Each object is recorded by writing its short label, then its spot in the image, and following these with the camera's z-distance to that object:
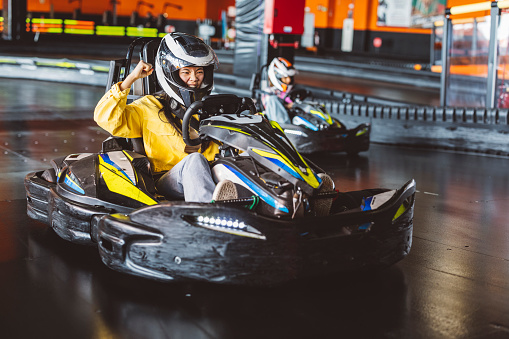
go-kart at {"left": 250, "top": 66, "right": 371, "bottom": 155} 5.24
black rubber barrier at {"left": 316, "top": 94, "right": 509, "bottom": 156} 5.77
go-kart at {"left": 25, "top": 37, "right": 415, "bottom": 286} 2.07
